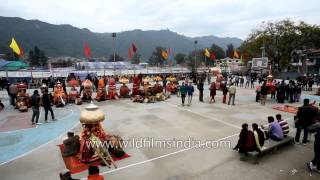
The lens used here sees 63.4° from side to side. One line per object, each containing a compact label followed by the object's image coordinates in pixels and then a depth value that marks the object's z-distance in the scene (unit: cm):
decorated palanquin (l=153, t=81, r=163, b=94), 2103
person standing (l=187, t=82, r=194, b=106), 1770
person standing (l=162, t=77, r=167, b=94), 2357
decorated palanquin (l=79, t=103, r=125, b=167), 783
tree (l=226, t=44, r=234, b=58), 13415
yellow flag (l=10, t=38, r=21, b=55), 2382
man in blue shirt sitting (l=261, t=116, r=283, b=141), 883
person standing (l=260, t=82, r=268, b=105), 1753
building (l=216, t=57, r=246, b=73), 5979
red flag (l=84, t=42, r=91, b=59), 2923
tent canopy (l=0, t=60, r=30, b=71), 2911
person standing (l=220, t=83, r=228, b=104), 1823
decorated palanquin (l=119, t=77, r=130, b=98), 2131
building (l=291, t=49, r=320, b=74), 4441
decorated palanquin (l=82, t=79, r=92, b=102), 1947
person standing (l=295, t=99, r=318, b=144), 923
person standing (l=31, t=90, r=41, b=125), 1251
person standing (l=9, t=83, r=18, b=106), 1800
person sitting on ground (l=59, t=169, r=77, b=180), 479
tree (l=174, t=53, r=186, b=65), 13505
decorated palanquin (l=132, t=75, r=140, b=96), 2106
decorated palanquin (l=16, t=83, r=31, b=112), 1656
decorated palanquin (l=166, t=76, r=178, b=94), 2354
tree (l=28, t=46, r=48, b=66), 10556
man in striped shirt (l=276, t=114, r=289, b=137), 910
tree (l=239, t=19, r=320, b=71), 4233
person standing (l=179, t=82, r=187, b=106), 1742
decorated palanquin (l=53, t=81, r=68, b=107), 1801
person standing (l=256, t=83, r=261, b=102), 1892
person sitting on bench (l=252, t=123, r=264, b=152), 781
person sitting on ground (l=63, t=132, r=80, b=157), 827
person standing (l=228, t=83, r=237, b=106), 1738
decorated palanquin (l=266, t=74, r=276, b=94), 1940
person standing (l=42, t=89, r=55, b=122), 1307
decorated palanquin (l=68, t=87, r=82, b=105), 1922
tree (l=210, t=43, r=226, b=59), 12988
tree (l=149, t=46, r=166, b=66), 13962
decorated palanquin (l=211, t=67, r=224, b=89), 2670
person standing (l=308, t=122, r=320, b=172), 720
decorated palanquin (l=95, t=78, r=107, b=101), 1994
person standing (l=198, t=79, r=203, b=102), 1927
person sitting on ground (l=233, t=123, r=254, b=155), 786
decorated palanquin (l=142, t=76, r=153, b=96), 2040
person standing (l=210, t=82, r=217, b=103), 1852
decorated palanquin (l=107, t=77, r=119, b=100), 2055
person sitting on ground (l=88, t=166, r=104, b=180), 488
